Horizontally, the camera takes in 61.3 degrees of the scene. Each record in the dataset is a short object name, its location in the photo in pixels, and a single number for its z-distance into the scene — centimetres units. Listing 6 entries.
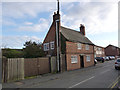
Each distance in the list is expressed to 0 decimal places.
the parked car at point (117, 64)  1610
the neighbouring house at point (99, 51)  4787
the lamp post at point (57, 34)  1502
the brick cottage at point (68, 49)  1648
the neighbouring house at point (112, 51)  6207
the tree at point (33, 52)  2059
